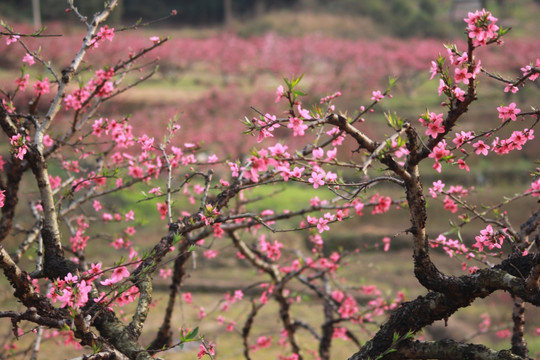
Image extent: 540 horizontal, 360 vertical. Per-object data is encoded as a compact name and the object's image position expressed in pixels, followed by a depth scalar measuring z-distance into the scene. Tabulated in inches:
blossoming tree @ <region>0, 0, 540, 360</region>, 163.0
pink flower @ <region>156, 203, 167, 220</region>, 283.0
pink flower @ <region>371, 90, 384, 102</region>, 217.2
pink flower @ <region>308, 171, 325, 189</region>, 182.2
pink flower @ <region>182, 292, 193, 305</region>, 382.2
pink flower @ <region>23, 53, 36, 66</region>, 252.2
